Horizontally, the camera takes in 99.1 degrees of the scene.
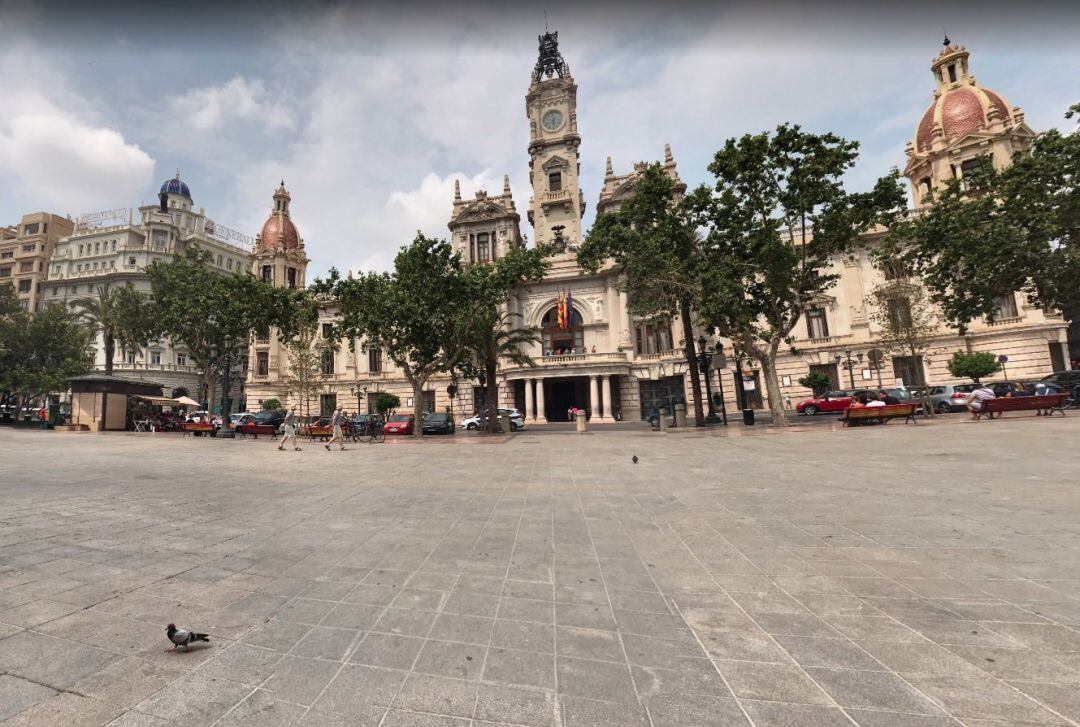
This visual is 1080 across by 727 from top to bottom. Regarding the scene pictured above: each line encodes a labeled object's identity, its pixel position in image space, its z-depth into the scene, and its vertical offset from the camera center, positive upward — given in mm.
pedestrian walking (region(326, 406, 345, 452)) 18766 -37
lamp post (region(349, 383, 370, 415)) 45969 +3286
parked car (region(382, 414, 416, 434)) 29812 -342
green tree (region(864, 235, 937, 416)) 23602 +4412
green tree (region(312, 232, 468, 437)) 24375 +6132
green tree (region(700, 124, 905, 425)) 20453 +8034
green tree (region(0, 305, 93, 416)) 35438 +7384
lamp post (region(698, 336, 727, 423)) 25156 +1903
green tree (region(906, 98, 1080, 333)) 18834 +6515
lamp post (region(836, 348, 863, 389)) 35938 +2296
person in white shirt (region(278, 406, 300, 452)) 18047 +75
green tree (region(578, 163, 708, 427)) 24047 +8487
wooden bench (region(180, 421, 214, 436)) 26812 +320
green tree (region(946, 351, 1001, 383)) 29719 +1124
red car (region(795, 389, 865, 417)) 29391 -696
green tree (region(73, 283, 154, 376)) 36938 +9907
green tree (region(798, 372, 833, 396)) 34500 +851
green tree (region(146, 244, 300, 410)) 30406 +8287
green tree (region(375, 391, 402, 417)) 40969 +1688
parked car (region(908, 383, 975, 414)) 25453 -715
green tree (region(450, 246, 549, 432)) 25156 +5732
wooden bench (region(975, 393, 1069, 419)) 17922 -996
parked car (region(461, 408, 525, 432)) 30953 -491
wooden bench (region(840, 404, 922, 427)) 18875 -1025
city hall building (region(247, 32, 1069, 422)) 35969 +7243
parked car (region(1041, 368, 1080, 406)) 23844 -134
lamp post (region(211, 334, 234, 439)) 26478 +1405
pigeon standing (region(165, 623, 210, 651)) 2830 -1233
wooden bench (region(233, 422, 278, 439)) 25875 -25
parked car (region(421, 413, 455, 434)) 29469 -416
